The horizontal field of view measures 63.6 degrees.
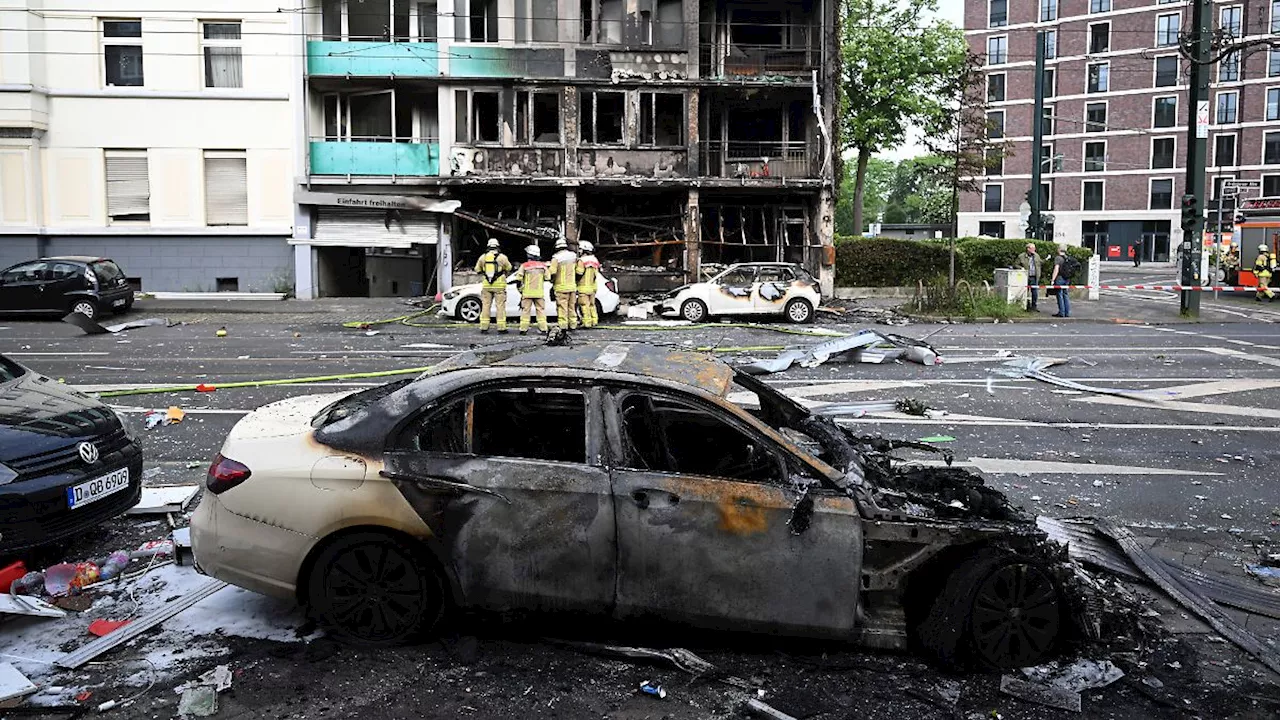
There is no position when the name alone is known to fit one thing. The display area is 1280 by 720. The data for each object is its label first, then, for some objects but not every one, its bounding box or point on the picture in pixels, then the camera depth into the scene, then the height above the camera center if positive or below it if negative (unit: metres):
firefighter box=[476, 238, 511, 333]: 19.41 -0.26
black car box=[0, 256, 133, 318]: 22.39 -0.39
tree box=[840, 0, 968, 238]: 47.66 +9.13
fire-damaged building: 29.83 +3.91
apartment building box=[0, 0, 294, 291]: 29.02 +3.48
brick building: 66.19 +10.13
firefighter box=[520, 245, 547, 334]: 18.81 -0.32
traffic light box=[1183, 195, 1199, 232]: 23.42 +1.30
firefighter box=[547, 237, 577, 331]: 19.06 -0.26
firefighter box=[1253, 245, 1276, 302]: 31.23 -0.28
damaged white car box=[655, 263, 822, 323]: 23.09 -0.68
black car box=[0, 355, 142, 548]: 5.55 -1.12
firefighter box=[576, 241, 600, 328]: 19.73 -0.30
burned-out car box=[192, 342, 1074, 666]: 4.72 -1.20
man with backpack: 24.81 -0.35
